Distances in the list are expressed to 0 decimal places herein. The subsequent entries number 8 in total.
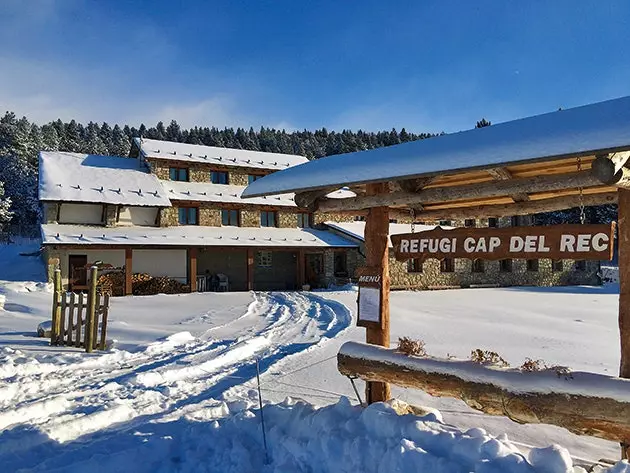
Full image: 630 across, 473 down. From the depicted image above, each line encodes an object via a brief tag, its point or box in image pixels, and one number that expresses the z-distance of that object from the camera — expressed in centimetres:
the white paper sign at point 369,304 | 545
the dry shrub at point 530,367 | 415
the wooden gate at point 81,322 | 902
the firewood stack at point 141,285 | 2070
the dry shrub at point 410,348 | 496
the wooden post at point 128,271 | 2020
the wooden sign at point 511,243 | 402
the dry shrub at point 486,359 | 448
